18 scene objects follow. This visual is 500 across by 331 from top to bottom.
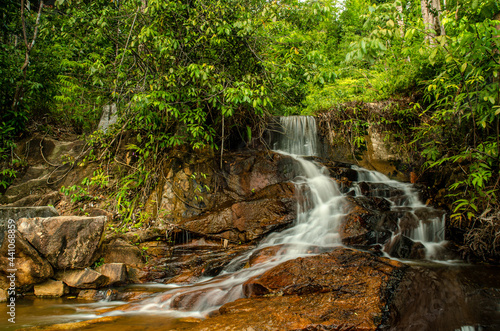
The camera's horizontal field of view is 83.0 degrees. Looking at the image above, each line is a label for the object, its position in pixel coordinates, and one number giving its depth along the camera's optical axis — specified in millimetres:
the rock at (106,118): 8180
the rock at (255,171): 6918
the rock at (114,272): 4470
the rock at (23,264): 4037
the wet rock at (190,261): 4836
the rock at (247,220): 5676
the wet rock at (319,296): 2711
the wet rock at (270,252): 4781
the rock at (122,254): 4996
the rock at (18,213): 4348
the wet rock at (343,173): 7141
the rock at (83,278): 4273
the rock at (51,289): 4160
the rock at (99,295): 4125
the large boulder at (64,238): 4301
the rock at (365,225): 5094
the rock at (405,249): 4820
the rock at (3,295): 3863
